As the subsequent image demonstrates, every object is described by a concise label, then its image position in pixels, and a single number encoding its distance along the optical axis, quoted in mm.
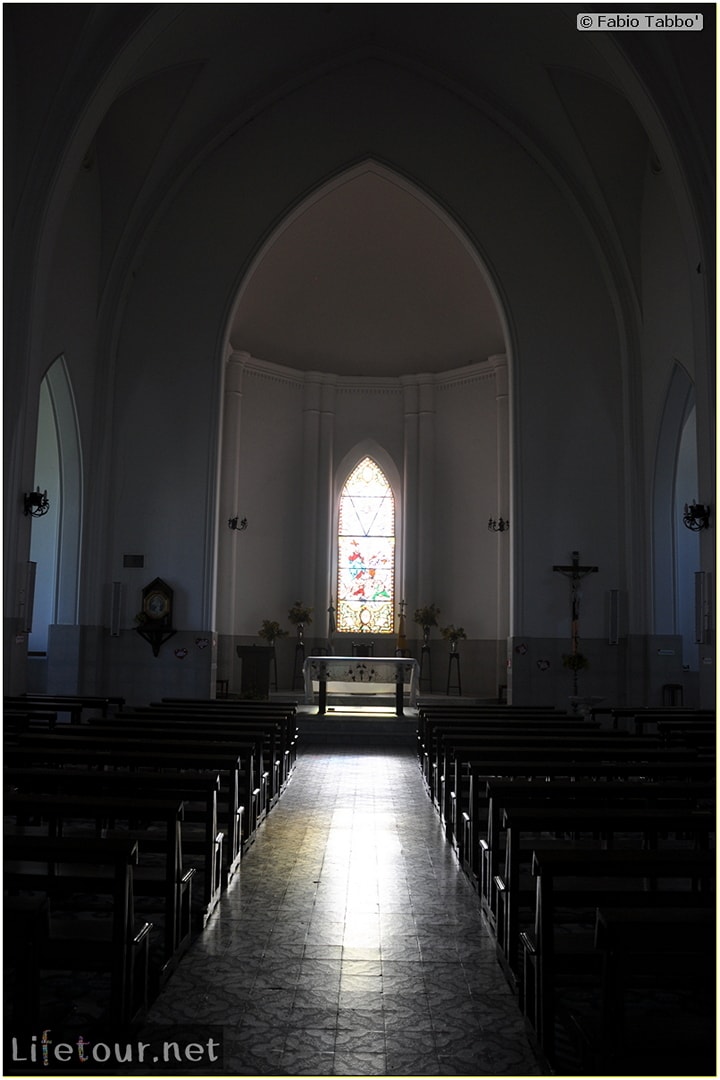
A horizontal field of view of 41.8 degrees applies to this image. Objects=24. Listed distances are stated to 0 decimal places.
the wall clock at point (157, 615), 15422
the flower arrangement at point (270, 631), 20781
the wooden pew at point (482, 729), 8156
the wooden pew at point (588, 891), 3240
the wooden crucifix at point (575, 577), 15477
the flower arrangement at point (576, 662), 15000
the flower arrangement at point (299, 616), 21438
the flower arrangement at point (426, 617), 21766
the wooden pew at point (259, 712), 9758
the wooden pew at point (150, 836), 3980
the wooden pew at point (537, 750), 5992
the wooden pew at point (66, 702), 9438
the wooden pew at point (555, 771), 5426
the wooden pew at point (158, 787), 4832
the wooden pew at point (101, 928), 3309
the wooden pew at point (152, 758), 5438
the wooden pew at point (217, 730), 7438
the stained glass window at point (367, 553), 22750
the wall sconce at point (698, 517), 11586
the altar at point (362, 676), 15669
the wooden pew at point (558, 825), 3914
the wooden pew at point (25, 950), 2842
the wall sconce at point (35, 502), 11344
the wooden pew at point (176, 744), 6055
